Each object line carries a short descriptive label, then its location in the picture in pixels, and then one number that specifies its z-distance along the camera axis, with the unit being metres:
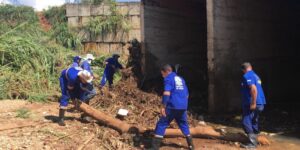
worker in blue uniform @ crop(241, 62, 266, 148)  7.46
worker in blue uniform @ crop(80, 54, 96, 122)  8.72
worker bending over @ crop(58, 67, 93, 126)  8.38
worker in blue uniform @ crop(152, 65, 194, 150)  7.09
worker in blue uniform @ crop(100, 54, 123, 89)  11.77
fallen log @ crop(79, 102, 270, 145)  8.07
